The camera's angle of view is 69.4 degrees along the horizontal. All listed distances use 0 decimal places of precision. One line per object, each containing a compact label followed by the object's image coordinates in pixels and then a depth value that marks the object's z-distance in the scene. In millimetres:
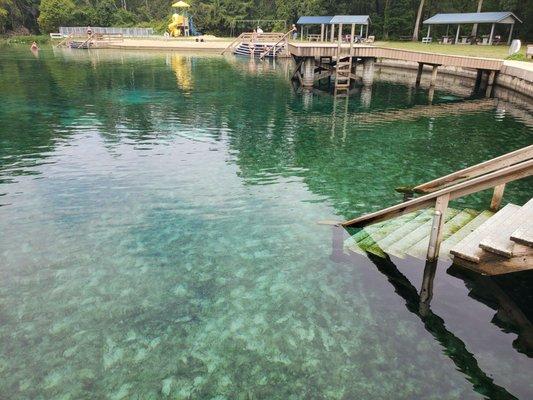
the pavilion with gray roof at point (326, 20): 53966
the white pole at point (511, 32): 46388
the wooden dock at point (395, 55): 27562
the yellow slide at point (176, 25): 74375
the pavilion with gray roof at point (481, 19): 45531
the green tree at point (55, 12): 76500
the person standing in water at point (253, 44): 55875
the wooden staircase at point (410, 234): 8141
